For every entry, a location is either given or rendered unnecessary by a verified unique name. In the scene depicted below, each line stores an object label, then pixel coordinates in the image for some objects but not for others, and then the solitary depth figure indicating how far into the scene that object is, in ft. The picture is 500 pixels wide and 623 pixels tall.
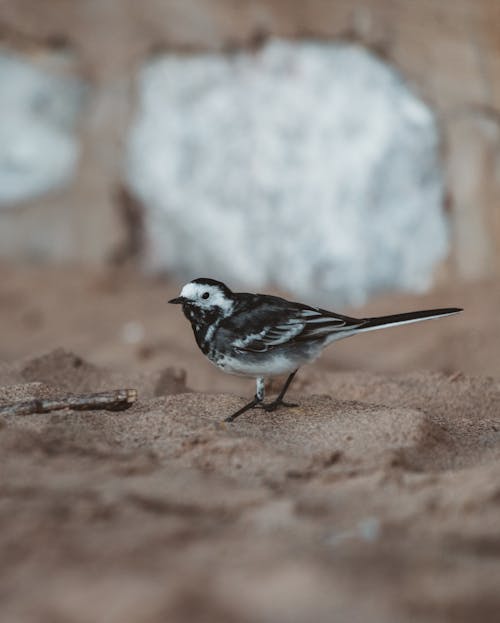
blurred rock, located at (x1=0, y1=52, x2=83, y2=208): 61.36
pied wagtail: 28.58
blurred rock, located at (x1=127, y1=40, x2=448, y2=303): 51.96
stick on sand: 25.71
